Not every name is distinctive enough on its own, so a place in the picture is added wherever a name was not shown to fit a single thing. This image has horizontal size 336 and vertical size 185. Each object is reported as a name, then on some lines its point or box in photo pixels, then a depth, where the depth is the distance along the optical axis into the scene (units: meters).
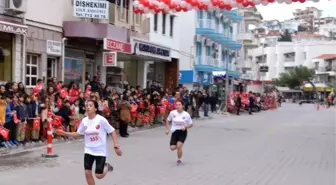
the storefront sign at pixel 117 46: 24.72
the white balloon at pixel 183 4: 17.09
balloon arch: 16.09
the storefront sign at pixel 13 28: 18.52
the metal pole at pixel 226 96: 41.50
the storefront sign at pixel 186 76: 45.44
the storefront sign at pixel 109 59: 26.20
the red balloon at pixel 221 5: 16.59
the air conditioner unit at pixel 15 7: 19.18
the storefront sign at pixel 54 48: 22.81
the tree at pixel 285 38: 126.54
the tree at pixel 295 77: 98.00
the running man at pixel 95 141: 8.26
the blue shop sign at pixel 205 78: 51.07
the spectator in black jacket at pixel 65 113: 17.20
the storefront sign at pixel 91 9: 23.48
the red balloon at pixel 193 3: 17.09
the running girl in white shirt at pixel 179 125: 13.18
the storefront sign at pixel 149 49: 28.52
